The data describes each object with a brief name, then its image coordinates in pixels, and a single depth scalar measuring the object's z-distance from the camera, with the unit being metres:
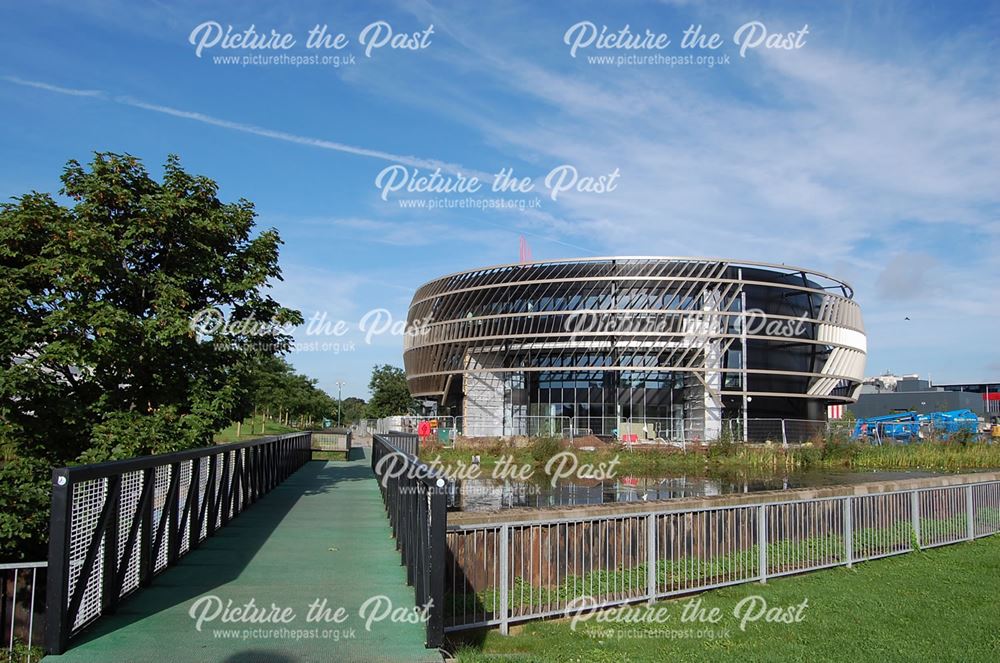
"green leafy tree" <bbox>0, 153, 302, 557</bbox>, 11.93
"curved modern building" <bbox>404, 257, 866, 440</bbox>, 56.16
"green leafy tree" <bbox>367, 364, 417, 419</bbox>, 95.81
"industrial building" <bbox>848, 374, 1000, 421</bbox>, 102.44
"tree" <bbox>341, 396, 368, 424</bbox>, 114.74
